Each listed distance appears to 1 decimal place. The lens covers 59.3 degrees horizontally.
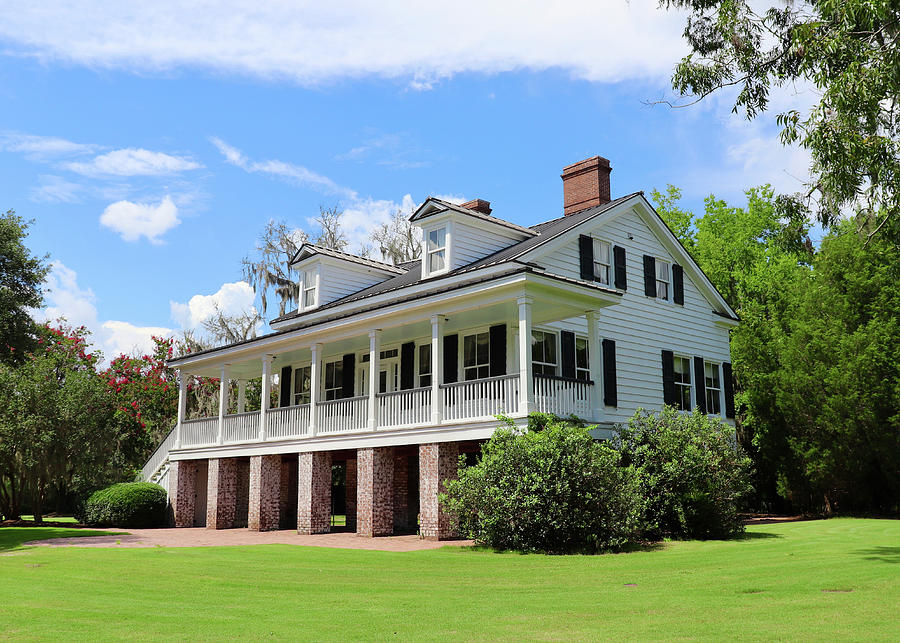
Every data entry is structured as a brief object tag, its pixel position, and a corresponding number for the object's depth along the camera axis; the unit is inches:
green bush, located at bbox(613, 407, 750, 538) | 658.2
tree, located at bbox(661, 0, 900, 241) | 512.4
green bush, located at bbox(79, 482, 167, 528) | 1015.6
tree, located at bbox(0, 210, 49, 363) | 824.9
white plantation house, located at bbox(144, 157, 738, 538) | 719.7
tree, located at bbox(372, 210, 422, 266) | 1713.8
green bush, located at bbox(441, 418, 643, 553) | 584.7
